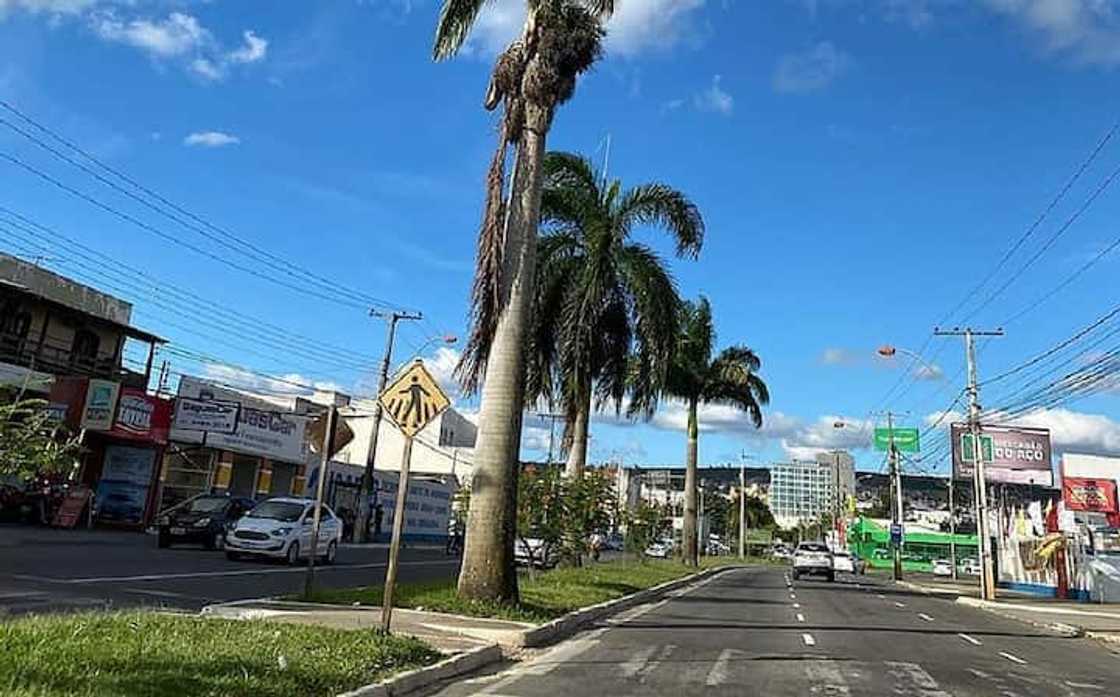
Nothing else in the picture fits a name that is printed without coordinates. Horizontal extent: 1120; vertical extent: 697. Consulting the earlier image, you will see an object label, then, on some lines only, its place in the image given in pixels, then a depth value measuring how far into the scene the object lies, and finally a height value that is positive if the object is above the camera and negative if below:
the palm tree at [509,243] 15.90 +5.33
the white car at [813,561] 50.69 +1.48
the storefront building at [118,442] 33.94 +3.30
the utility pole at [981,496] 36.42 +3.87
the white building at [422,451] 81.19 +8.64
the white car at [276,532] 25.27 +0.38
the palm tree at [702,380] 47.78 +9.76
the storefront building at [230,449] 39.03 +3.89
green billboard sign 57.16 +8.91
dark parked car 27.97 +0.50
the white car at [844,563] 61.66 +1.81
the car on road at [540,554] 23.55 +0.39
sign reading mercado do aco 46.69 +6.89
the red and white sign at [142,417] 34.97 +4.20
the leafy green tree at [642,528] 38.59 +1.87
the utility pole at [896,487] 58.50 +7.28
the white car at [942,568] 76.80 +2.52
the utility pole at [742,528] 108.67 +6.06
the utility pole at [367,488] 45.28 +3.00
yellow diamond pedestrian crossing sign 11.98 +1.84
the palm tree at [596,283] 27.12 +7.82
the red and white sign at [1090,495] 48.09 +5.59
